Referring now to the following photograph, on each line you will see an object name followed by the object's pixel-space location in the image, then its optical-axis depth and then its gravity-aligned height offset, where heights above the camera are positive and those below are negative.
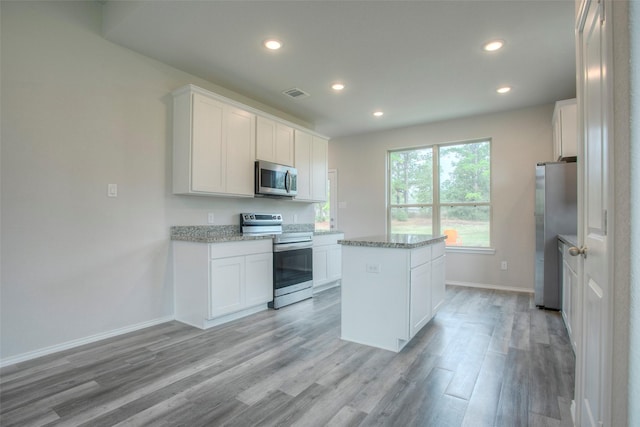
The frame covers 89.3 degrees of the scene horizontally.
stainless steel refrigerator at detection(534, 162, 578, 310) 3.60 -0.06
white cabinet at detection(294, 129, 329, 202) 4.62 +0.72
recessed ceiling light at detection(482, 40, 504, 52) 2.86 +1.52
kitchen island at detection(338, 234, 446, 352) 2.56 -0.63
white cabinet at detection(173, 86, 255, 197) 3.21 +0.72
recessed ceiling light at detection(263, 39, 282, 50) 2.86 +1.53
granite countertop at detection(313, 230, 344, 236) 4.46 -0.26
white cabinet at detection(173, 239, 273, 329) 3.07 -0.67
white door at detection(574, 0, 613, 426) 1.07 -0.03
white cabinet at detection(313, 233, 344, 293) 4.44 -0.69
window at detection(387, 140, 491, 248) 5.01 +0.37
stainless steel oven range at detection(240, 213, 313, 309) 3.77 -0.55
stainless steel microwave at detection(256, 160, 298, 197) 3.89 +0.44
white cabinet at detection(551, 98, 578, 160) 3.65 +0.99
